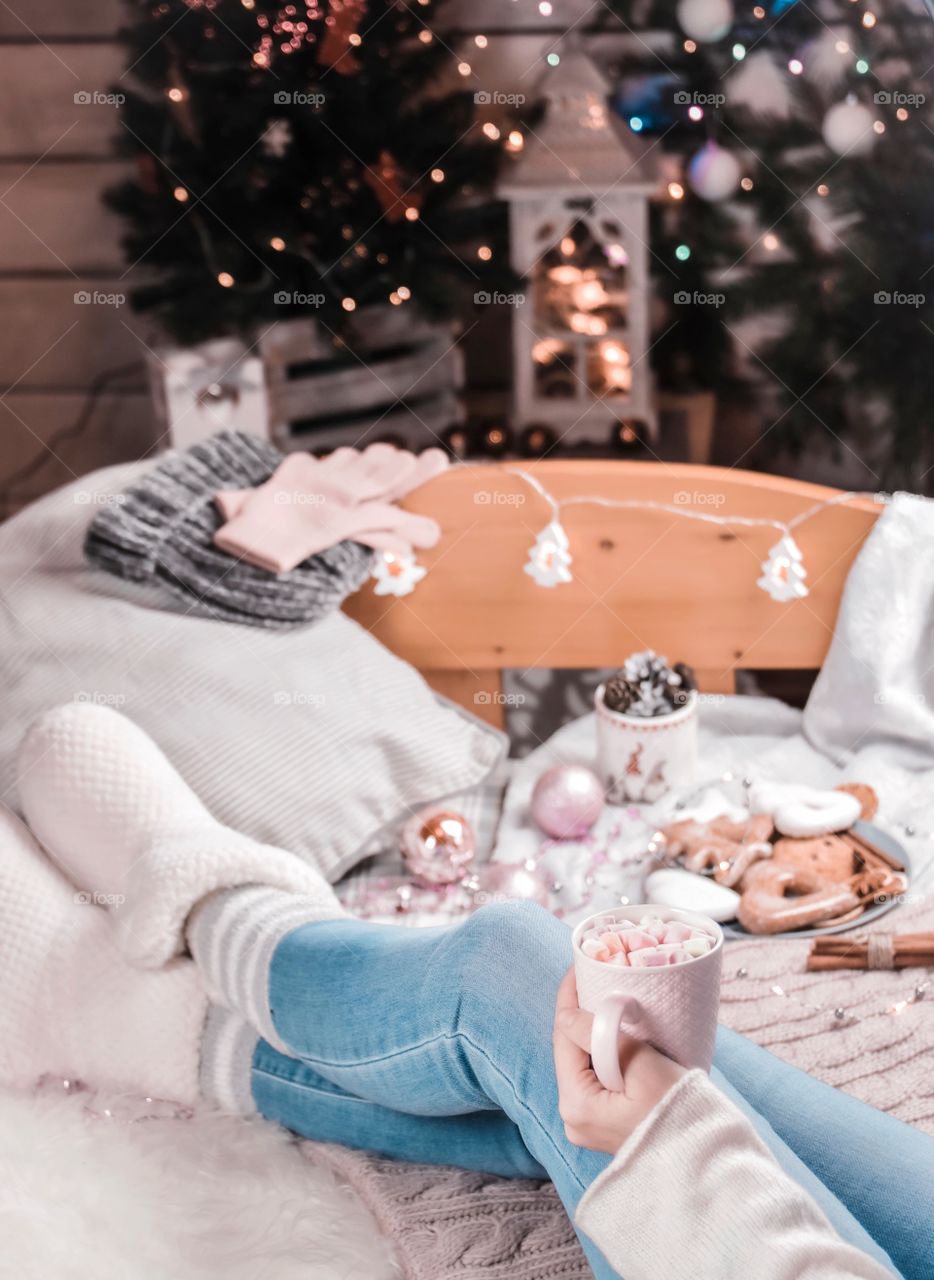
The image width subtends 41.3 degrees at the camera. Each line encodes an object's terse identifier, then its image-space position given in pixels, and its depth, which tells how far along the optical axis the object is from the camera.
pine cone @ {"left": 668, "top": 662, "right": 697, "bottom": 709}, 1.60
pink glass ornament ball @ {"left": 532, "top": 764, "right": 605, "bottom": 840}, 1.52
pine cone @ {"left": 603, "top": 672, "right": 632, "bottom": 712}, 1.60
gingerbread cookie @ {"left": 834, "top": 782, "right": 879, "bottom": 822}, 1.50
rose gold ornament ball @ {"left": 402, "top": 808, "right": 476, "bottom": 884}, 1.44
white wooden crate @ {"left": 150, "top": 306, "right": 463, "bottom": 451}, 2.12
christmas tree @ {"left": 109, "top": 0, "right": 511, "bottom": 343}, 1.94
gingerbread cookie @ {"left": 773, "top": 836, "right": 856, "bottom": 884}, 1.39
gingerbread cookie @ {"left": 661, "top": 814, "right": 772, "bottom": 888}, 1.41
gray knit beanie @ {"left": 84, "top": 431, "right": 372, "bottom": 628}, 1.63
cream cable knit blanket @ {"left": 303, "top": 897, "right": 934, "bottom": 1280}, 0.92
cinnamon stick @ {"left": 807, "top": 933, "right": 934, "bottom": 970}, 1.25
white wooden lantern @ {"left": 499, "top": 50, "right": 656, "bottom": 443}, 1.95
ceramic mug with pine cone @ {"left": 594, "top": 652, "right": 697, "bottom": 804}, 1.58
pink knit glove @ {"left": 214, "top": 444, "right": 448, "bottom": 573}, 1.66
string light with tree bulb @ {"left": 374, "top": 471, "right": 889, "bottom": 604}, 1.72
